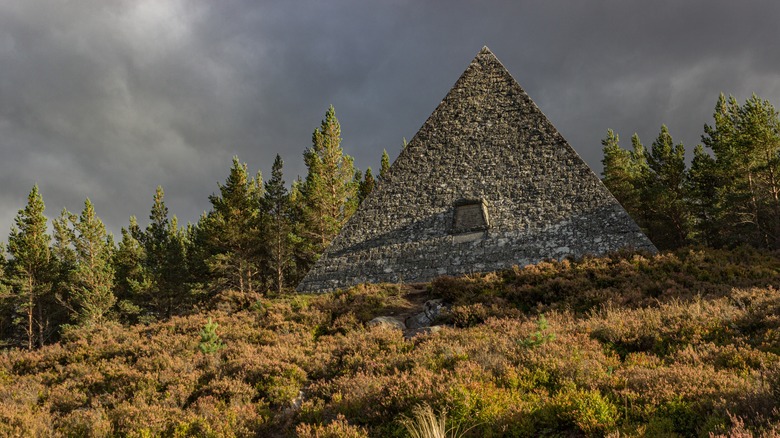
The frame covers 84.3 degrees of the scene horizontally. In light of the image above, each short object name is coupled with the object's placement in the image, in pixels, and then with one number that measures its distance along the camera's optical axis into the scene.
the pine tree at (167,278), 41.19
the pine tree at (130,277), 38.62
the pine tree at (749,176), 26.91
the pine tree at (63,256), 40.50
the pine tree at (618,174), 34.28
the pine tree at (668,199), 32.03
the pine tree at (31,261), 37.59
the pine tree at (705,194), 30.38
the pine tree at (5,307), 37.44
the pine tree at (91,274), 36.16
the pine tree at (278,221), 34.06
